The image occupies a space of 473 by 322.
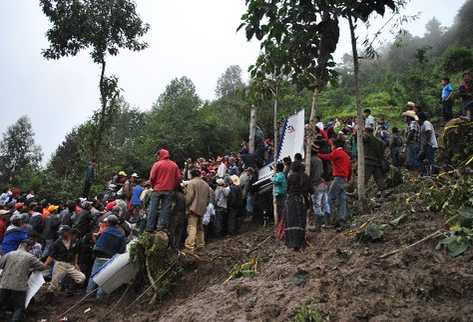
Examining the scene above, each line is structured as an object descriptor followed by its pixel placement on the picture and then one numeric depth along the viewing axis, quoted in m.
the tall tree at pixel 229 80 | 66.03
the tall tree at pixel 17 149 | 51.00
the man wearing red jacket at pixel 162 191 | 10.13
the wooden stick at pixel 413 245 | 6.64
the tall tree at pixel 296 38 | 7.46
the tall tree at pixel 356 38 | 7.49
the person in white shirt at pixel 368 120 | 14.81
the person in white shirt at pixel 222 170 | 15.25
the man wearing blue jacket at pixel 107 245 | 10.16
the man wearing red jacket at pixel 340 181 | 9.18
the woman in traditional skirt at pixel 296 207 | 8.44
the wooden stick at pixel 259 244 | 10.17
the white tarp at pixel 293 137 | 11.38
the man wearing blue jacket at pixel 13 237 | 10.80
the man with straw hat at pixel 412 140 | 10.86
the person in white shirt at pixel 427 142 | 10.54
